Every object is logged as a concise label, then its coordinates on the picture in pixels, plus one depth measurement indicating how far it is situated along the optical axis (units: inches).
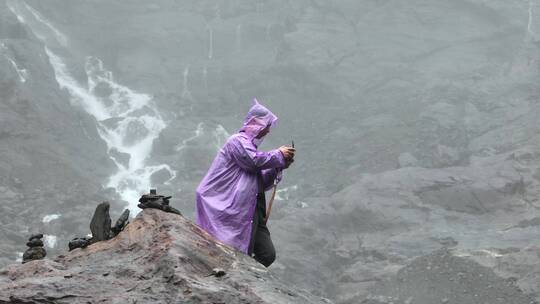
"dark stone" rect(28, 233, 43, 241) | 484.5
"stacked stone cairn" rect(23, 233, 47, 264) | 470.6
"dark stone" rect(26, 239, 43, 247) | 481.4
